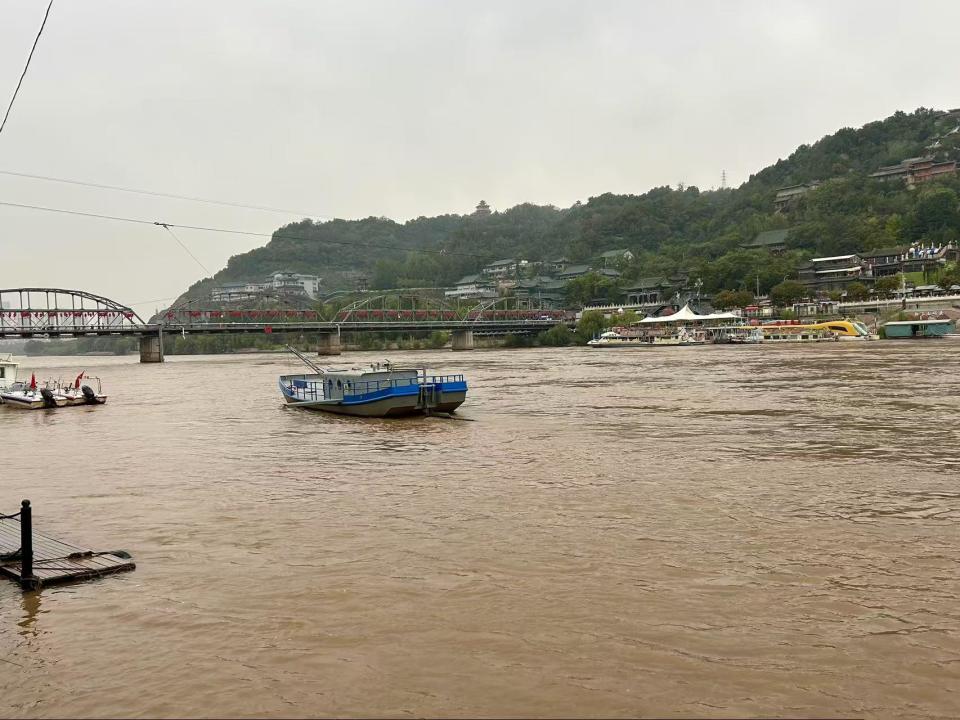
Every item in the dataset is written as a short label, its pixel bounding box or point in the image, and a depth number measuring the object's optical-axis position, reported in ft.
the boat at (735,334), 318.04
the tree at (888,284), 326.44
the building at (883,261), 357.00
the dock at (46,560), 28.86
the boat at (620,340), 355.56
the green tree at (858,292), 331.77
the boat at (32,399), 118.83
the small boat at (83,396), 123.44
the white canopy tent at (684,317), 356.69
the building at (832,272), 358.02
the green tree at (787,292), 353.10
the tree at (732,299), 368.07
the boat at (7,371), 135.74
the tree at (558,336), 408.67
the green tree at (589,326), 392.06
